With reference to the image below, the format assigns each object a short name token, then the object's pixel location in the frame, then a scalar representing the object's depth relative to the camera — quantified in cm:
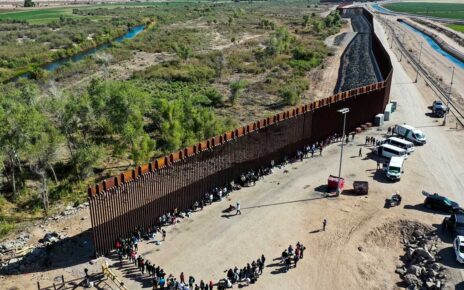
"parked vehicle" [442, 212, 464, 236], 2798
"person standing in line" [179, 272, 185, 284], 2390
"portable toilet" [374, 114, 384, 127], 4653
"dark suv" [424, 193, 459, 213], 3052
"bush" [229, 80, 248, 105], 5621
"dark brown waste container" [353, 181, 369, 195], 3316
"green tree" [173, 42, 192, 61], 8550
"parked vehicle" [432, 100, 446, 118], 4972
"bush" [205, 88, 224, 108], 5666
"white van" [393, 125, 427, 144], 4181
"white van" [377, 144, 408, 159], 3841
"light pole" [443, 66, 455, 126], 4759
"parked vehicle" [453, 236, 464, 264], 2538
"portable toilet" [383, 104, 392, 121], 4816
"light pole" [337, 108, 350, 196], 3297
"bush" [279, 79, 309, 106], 5528
